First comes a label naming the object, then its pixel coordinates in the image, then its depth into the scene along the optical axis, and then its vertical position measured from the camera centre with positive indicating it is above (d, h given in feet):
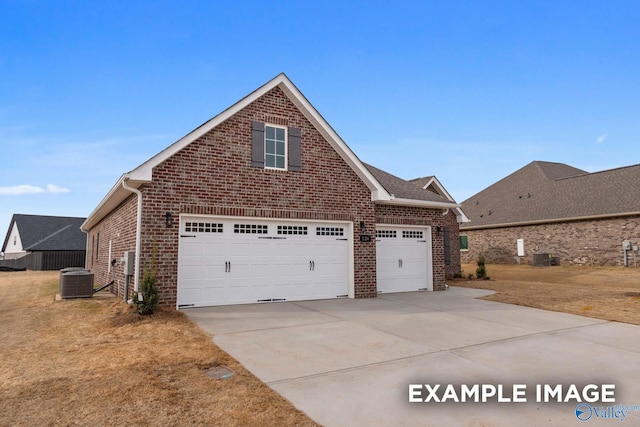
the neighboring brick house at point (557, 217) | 76.13 +6.57
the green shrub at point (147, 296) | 27.45 -3.48
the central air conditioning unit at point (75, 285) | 37.88 -3.69
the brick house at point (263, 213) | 31.68 +3.22
